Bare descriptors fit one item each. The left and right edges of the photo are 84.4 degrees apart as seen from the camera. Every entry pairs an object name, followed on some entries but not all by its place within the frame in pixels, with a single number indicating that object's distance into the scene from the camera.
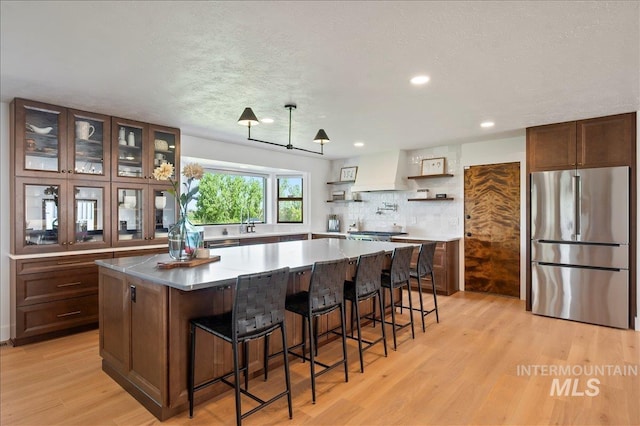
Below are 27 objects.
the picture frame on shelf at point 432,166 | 5.83
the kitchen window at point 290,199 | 6.93
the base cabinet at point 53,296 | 3.38
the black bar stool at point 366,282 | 2.93
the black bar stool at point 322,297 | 2.45
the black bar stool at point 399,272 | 3.34
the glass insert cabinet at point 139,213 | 4.10
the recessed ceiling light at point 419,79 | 2.82
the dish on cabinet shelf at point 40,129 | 3.52
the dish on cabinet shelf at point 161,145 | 4.45
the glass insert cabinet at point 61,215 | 3.48
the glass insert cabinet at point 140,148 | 4.10
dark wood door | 5.17
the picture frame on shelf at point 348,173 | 6.95
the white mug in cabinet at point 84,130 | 3.80
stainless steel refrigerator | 3.84
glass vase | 2.59
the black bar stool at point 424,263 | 3.85
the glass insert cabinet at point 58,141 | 3.44
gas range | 5.98
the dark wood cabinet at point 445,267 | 5.34
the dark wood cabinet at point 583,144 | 3.83
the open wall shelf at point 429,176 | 5.75
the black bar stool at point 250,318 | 1.96
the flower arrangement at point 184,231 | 2.60
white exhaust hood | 6.06
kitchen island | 2.14
